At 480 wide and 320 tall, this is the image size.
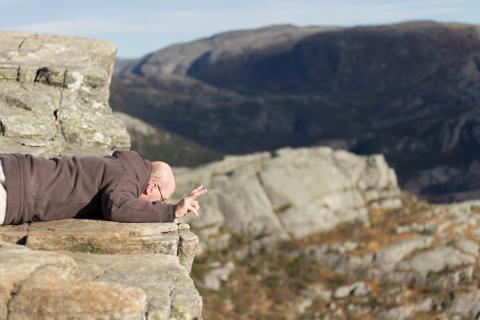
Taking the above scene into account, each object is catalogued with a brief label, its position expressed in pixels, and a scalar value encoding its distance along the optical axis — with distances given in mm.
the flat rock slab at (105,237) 9586
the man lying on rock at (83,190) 9656
